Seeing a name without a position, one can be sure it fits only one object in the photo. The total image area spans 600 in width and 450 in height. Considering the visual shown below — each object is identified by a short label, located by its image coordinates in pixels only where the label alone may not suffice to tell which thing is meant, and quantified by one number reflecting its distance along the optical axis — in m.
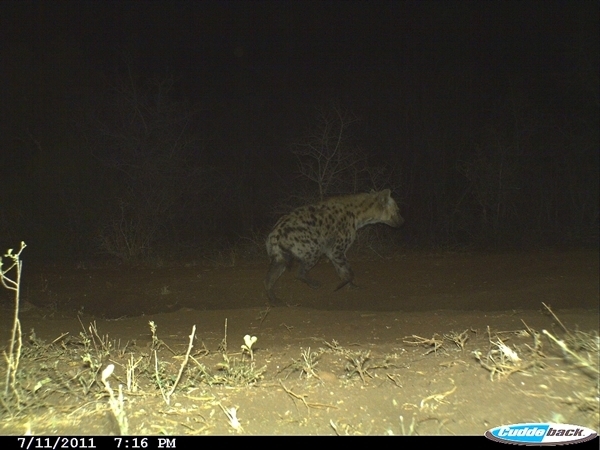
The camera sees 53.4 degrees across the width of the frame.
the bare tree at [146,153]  17.14
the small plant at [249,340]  4.05
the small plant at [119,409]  3.42
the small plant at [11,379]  3.88
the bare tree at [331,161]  14.83
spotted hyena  10.02
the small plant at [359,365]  4.34
